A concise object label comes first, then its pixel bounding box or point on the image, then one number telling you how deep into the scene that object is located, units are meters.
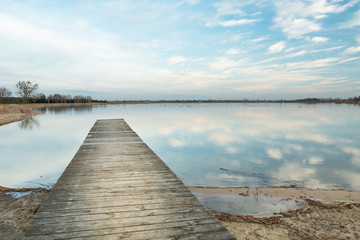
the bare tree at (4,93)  84.72
